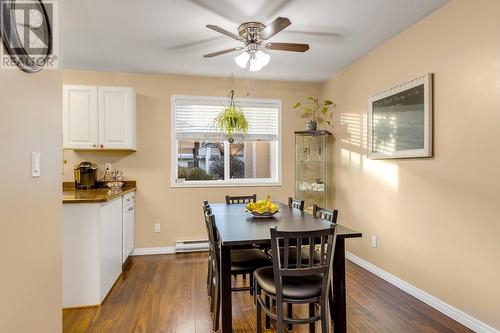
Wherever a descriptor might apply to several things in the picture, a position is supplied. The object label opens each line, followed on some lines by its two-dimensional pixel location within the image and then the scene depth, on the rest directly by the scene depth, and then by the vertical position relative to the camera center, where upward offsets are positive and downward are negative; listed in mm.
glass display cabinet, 4332 -89
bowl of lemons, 2410 -384
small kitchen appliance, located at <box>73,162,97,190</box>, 3773 -159
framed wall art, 2633 +439
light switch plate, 1306 -4
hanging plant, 3541 +534
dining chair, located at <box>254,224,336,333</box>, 1647 -693
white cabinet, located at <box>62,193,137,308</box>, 2500 -780
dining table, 1804 -462
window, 4352 +272
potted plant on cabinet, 4469 +862
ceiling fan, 2465 +1007
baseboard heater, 4145 -1170
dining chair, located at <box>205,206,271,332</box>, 2117 -775
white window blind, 4344 +717
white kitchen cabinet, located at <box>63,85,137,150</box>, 3693 +597
